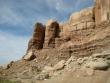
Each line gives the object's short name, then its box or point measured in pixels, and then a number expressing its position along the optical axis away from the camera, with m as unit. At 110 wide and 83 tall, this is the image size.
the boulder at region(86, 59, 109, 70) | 11.00
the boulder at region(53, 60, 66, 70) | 14.12
